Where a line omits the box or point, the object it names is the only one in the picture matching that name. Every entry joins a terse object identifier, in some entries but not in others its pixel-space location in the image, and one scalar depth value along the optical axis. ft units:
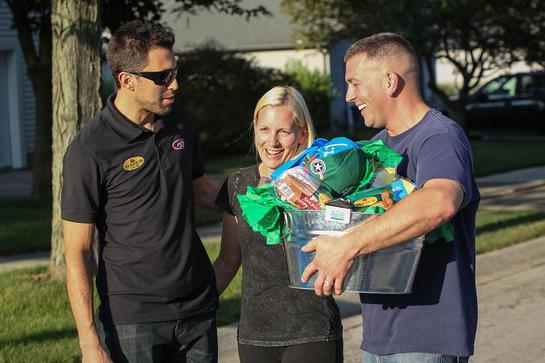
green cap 10.93
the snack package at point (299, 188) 10.98
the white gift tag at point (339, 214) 10.70
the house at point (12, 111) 74.54
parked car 91.15
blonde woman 13.44
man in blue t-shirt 11.11
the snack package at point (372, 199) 10.91
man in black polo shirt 12.99
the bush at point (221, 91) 76.02
